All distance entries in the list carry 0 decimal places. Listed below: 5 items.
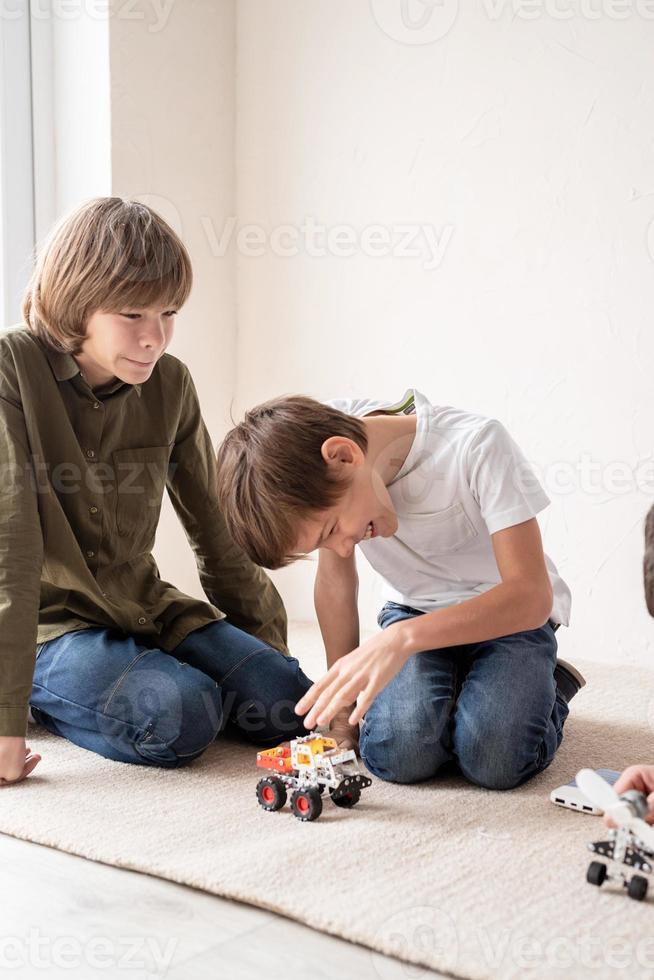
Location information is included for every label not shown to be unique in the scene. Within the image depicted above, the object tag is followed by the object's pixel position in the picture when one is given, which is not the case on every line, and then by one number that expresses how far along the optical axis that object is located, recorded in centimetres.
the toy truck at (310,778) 113
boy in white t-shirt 112
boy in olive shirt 128
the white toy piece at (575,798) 114
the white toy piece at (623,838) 89
